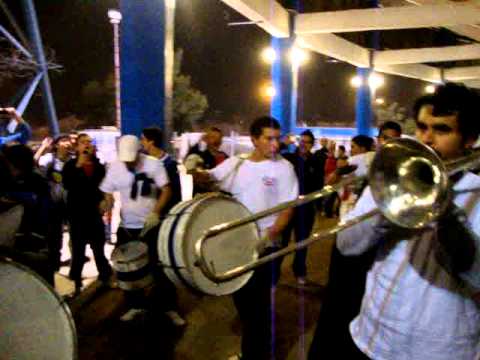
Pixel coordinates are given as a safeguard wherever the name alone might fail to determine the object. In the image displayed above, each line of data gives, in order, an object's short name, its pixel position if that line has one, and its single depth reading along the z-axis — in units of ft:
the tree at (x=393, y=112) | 115.75
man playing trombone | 5.24
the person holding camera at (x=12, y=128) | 19.90
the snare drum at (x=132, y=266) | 13.70
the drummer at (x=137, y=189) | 14.98
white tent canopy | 37.45
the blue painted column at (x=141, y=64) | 21.36
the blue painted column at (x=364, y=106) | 60.94
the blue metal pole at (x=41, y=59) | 37.09
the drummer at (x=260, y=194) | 11.34
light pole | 32.12
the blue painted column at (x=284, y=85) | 42.04
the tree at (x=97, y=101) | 74.02
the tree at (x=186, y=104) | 83.54
